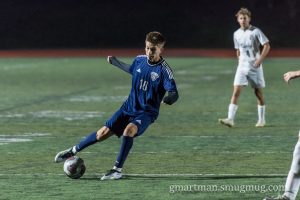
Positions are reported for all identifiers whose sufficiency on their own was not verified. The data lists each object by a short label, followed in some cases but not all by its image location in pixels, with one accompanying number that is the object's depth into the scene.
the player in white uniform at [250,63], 30.64
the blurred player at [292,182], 16.22
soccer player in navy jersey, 20.25
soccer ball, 19.95
